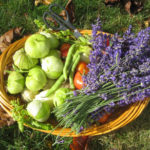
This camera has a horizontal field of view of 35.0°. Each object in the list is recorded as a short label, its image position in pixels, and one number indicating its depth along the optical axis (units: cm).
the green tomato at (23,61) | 67
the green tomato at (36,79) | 65
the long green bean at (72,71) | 67
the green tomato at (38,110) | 62
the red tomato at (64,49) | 71
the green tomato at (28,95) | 69
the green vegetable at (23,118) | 62
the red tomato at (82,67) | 67
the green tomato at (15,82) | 67
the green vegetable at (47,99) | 66
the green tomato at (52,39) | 70
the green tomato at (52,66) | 66
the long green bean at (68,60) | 66
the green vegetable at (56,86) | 66
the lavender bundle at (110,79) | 56
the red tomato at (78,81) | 65
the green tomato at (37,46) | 65
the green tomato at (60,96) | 62
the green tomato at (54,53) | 68
